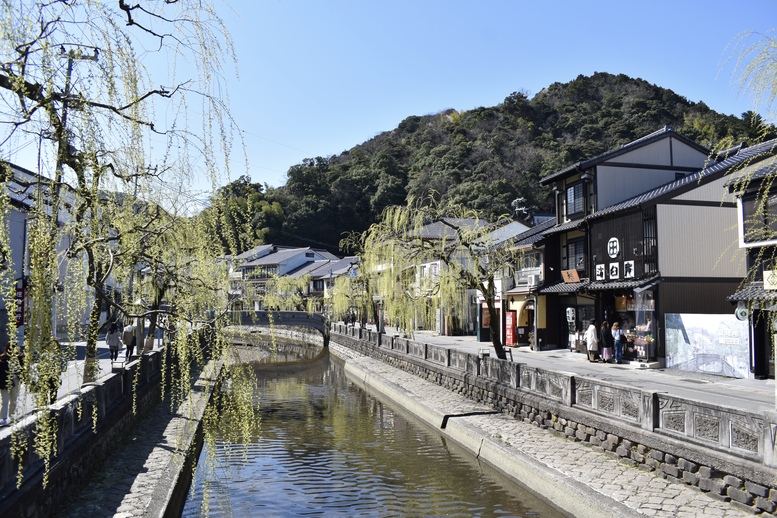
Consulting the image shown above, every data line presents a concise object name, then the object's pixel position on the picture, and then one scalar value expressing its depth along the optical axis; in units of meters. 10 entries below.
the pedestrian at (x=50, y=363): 4.99
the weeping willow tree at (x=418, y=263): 18.55
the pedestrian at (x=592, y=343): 23.98
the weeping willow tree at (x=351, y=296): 36.69
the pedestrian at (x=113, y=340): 20.61
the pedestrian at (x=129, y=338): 20.98
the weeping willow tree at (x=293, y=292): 57.22
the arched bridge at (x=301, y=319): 50.38
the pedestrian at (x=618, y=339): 23.53
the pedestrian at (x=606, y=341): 23.69
